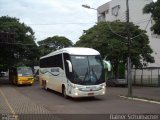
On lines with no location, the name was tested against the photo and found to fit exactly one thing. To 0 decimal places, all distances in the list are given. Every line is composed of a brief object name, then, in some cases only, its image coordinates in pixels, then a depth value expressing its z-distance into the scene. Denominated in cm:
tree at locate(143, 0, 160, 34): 1190
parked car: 1847
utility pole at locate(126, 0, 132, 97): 1117
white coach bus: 939
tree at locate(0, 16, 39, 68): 2214
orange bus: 1841
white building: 2810
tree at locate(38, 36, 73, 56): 4367
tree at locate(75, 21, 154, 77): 1826
